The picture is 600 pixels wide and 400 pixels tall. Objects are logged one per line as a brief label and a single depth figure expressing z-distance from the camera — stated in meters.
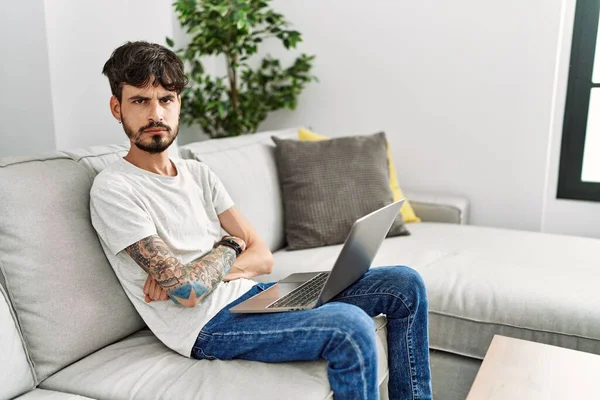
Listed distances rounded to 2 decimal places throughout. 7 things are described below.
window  2.60
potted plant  2.55
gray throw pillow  2.27
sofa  1.28
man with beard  1.29
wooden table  1.25
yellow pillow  2.57
